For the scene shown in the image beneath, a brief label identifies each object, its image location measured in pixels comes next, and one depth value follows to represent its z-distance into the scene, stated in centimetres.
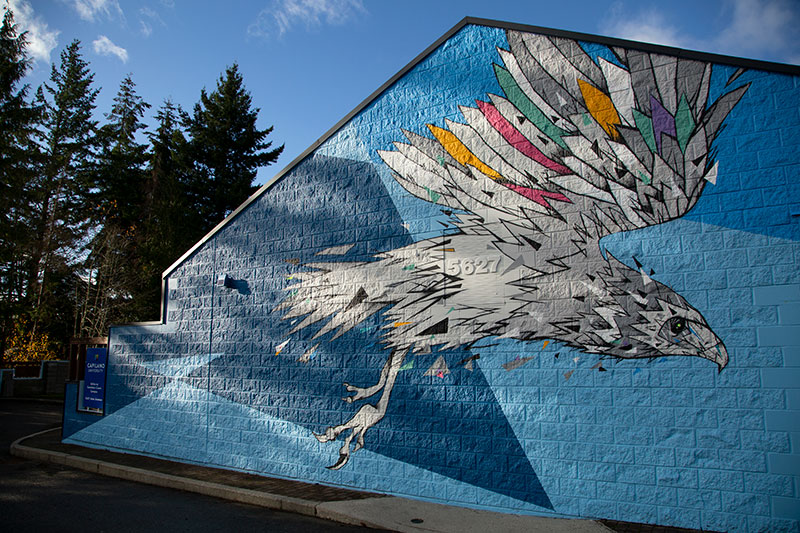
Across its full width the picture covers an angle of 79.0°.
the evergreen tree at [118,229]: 2462
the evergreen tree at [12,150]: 2042
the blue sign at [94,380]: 1065
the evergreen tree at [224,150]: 2900
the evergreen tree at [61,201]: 2598
